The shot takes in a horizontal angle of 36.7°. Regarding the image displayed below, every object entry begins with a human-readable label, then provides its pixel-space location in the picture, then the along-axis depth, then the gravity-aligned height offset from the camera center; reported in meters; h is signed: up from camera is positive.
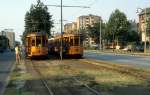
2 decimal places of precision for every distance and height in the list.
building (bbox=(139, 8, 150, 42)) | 67.04 +7.97
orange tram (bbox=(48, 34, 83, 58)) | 25.22 -0.15
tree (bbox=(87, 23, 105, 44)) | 71.14 +3.74
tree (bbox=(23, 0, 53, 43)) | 48.38 +5.19
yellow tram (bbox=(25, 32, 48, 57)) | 24.78 +0.07
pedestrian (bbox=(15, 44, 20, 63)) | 21.83 -0.82
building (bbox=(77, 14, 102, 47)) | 85.81 +1.10
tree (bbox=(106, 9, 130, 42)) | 56.26 +4.73
